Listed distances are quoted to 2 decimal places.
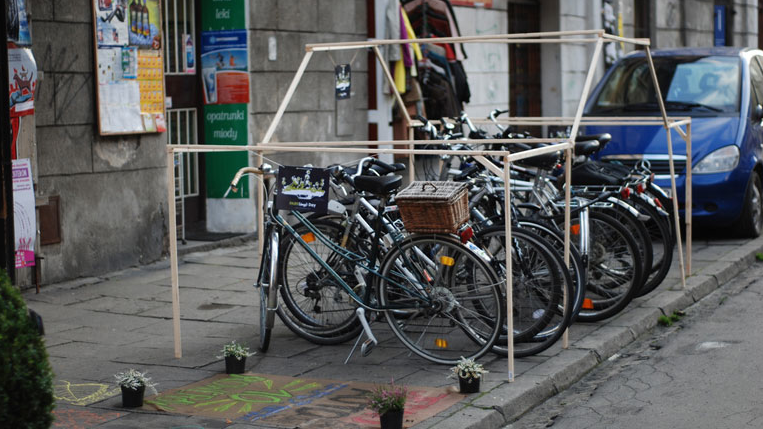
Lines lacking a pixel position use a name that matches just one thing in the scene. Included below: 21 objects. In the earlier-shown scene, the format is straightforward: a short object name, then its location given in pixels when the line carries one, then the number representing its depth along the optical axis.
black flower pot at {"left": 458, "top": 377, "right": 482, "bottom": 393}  5.70
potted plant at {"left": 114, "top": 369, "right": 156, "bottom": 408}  5.55
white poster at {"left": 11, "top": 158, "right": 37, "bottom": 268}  8.34
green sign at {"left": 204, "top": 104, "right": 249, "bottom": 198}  11.29
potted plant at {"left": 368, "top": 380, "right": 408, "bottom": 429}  5.07
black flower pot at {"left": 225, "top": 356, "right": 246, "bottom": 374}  6.25
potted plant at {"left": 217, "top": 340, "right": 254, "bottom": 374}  6.25
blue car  10.88
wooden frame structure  5.91
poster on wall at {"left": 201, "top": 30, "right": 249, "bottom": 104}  11.23
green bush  3.69
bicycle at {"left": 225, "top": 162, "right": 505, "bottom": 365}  6.25
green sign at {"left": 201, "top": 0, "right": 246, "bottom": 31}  11.20
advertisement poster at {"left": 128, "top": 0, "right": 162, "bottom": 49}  9.67
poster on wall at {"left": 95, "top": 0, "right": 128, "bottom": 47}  9.30
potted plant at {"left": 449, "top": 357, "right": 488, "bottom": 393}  5.70
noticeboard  9.34
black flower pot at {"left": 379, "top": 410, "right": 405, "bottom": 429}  5.07
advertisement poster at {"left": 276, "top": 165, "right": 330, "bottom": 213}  6.58
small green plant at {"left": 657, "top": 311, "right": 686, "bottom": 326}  7.75
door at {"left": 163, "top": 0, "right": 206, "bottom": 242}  10.88
